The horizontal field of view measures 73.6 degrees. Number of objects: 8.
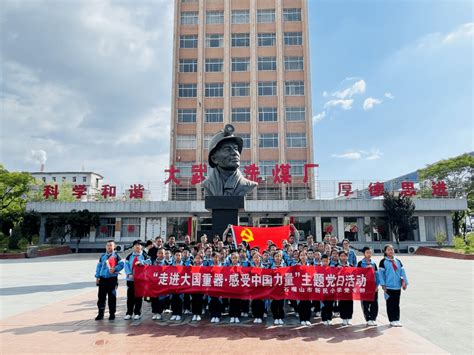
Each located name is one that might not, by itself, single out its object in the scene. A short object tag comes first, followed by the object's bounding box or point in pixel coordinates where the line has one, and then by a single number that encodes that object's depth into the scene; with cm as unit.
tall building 3278
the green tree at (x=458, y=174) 3003
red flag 944
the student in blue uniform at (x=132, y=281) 621
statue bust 1283
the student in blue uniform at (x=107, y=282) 612
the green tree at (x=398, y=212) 2277
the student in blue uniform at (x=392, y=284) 575
